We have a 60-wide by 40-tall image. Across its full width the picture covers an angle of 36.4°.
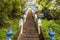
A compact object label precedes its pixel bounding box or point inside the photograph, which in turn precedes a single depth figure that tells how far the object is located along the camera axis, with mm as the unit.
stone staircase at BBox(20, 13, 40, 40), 4653
